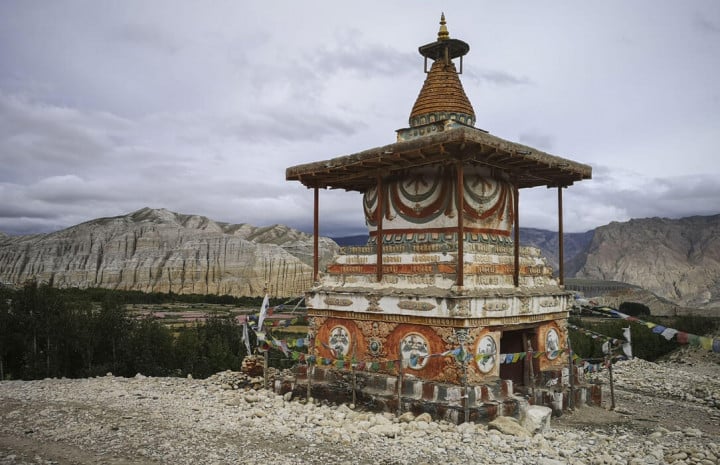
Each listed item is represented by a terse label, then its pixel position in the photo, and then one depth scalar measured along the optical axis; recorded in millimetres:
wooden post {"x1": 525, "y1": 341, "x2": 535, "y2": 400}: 12617
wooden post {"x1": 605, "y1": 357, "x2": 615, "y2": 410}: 14250
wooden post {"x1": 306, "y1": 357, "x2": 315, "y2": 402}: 13805
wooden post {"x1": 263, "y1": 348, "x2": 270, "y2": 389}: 15055
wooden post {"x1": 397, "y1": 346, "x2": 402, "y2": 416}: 12086
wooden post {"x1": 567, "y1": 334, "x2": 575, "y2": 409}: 13664
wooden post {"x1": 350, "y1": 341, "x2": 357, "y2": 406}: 12677
